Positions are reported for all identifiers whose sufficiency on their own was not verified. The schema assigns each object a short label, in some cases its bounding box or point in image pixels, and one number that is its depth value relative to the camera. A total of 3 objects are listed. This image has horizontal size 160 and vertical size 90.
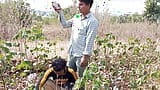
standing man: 2.22
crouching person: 2.11
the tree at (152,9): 12.12
